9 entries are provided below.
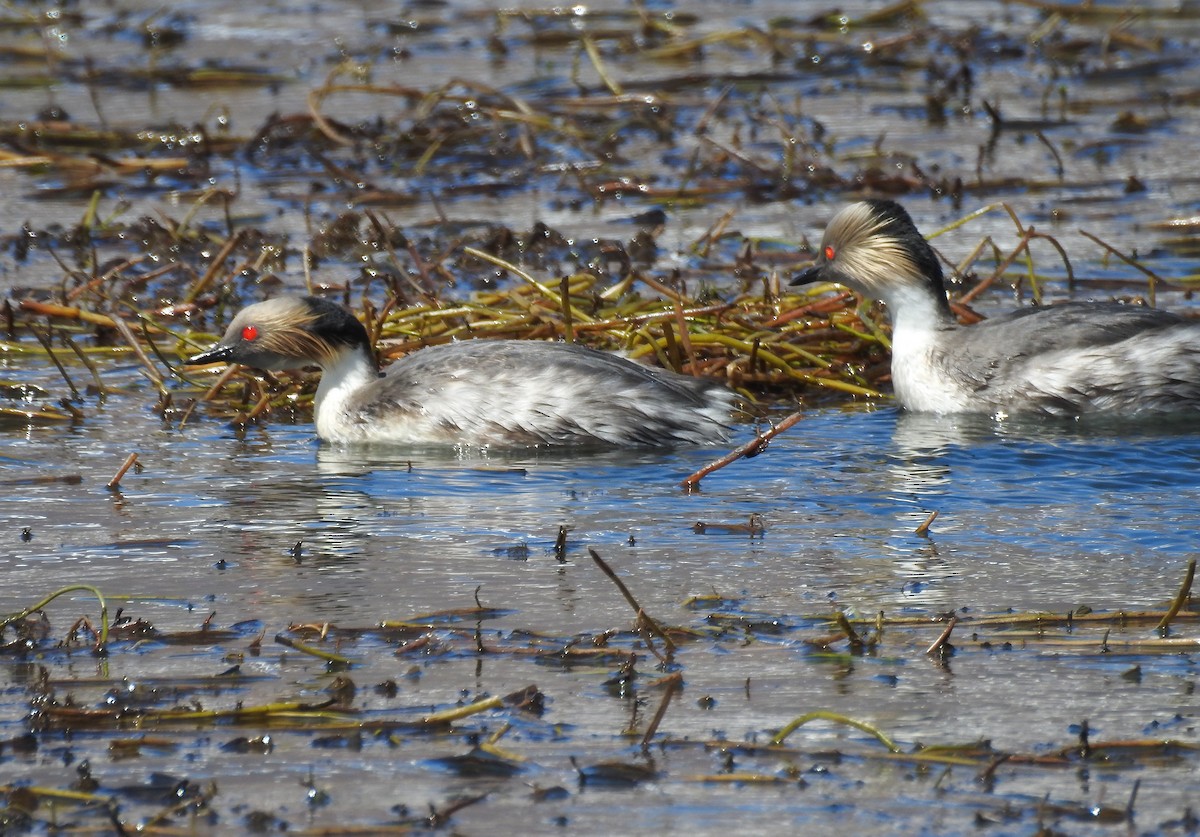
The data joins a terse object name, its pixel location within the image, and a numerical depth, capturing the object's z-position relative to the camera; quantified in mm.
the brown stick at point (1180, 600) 10508
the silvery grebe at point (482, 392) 16234
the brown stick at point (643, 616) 9953
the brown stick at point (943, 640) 10203
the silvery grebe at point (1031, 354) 16969
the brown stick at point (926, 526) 12820
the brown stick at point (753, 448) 12827
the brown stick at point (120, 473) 14406
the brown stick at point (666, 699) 9172
